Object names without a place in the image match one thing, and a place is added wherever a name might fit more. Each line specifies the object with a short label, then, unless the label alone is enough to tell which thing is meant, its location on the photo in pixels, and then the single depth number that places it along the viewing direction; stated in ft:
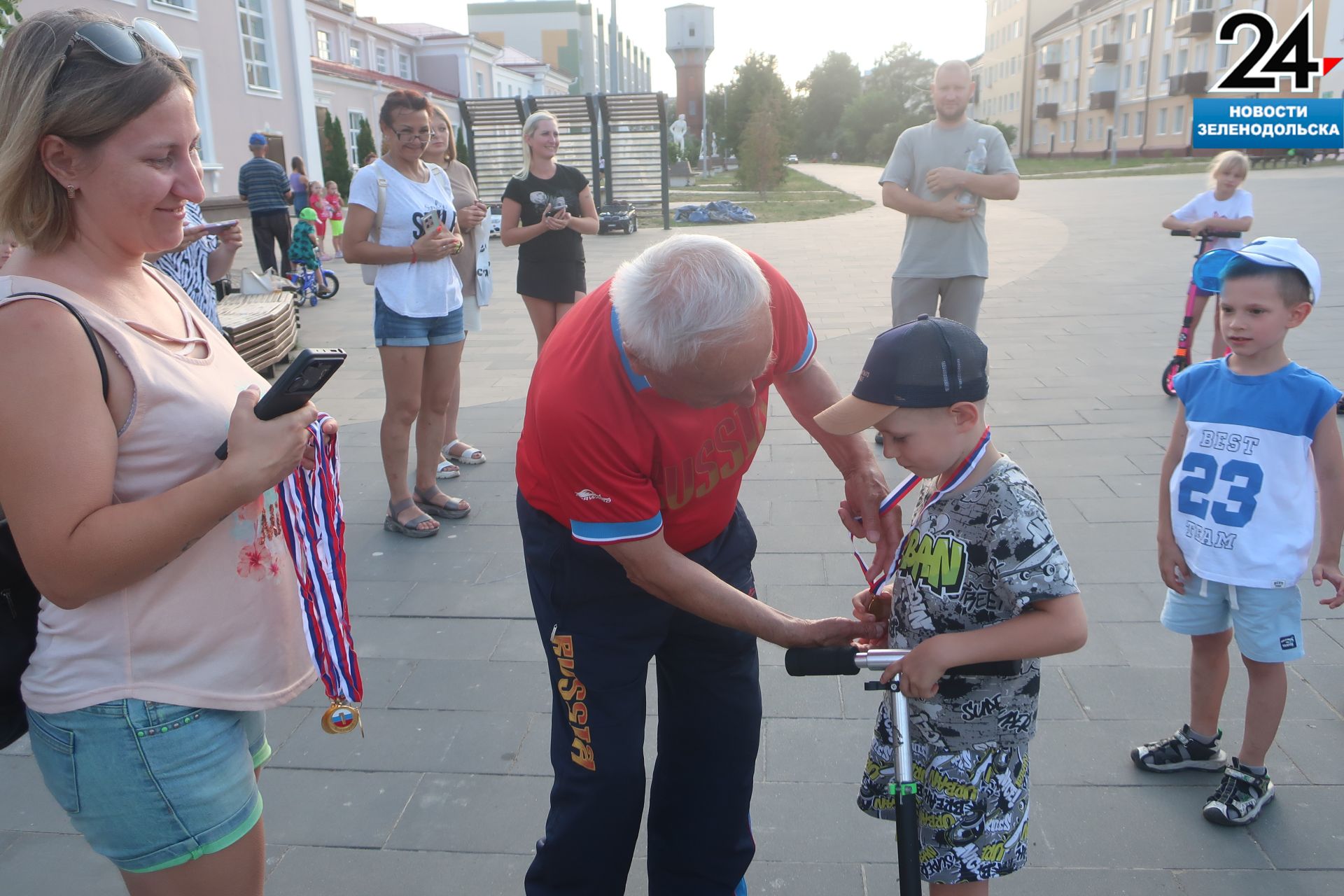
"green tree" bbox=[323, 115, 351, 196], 99.66
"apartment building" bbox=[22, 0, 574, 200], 75.20
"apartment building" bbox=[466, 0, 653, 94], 284.41
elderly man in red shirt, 5.67
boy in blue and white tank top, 8.30
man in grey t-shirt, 18.17
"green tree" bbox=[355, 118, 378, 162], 105.81
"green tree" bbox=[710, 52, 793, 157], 185.60
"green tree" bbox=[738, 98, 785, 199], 104.94
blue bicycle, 43.27
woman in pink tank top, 4.44
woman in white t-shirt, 15.20
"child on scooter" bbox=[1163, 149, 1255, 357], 22.12
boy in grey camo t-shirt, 5.96
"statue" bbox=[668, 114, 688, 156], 129.08
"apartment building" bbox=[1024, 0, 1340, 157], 161.07
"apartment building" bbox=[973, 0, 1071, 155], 249.55
